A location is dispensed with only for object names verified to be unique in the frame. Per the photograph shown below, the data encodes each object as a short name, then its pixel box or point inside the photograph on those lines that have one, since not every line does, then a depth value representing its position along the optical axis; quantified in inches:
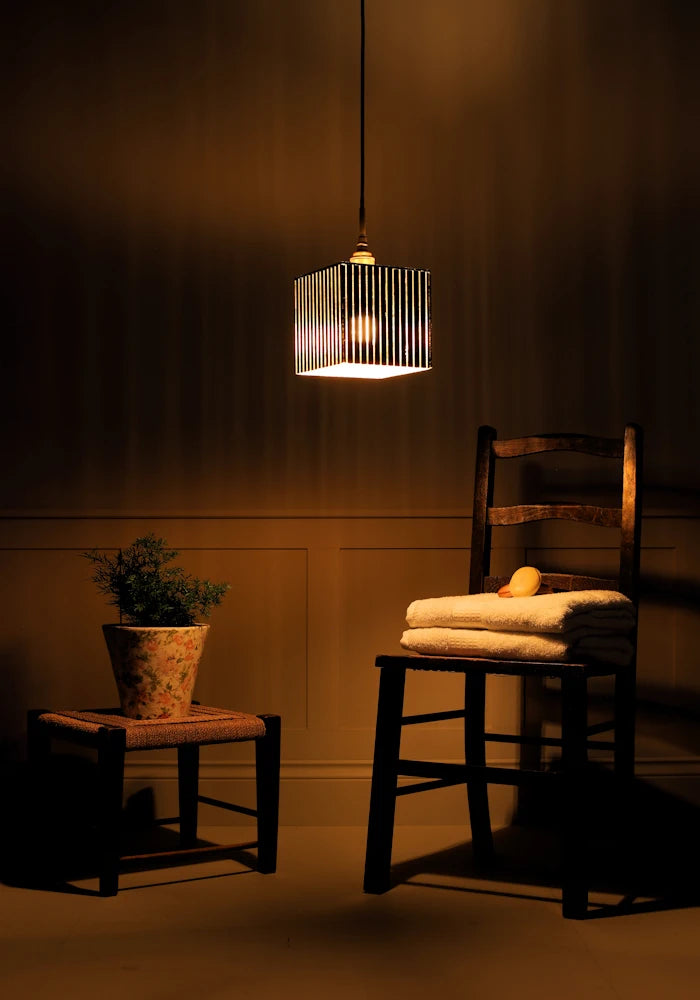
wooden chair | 91.0
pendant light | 92.7
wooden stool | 94.1
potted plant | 99.9
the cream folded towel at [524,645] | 92.9
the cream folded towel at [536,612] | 92.5
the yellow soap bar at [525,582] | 102.2
